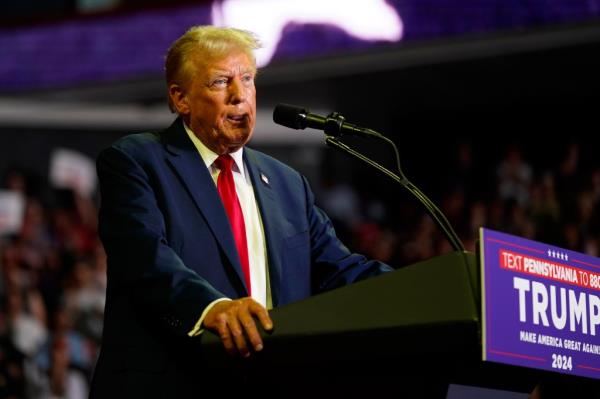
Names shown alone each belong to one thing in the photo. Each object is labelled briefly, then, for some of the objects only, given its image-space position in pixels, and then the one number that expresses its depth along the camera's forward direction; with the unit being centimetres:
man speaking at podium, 707
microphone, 720
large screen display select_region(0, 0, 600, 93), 1426
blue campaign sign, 680
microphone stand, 705
